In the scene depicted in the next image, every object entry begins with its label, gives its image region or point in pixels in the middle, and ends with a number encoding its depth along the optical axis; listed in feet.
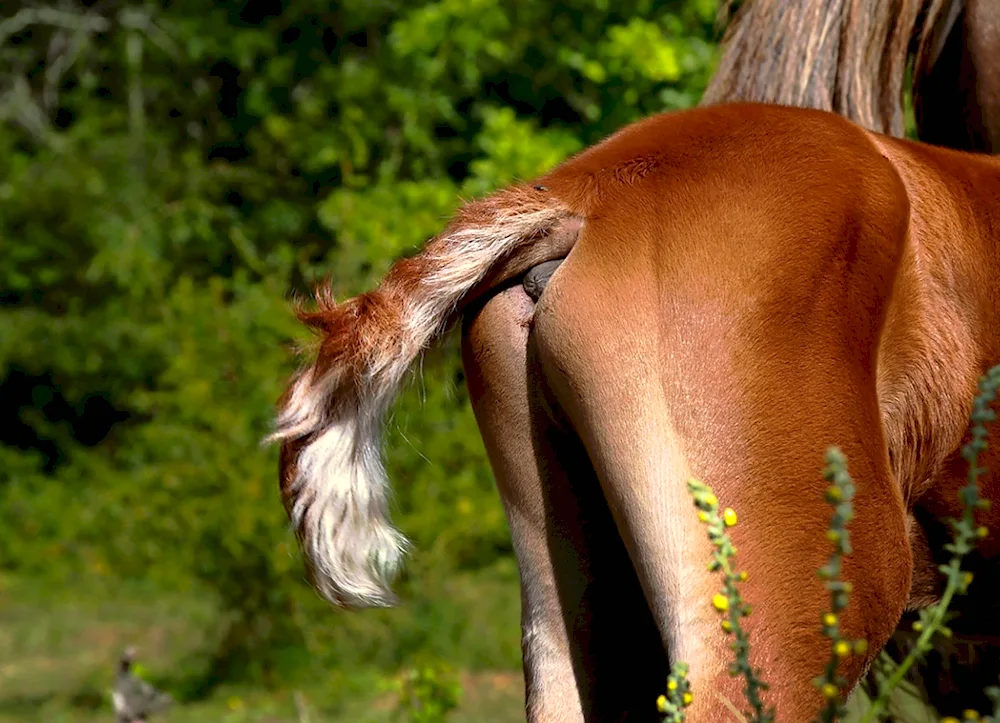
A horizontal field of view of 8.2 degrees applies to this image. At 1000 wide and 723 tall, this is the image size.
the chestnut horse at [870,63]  19.47
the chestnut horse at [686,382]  17.65
